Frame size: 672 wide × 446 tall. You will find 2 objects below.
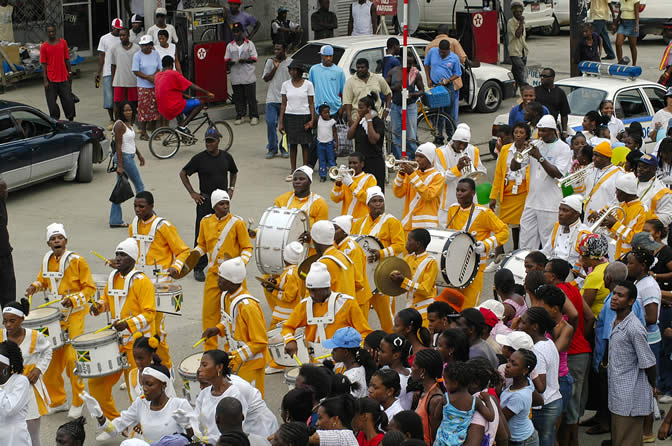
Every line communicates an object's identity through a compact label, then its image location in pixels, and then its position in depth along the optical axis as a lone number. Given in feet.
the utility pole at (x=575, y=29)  67.51
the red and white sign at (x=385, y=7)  71.36
